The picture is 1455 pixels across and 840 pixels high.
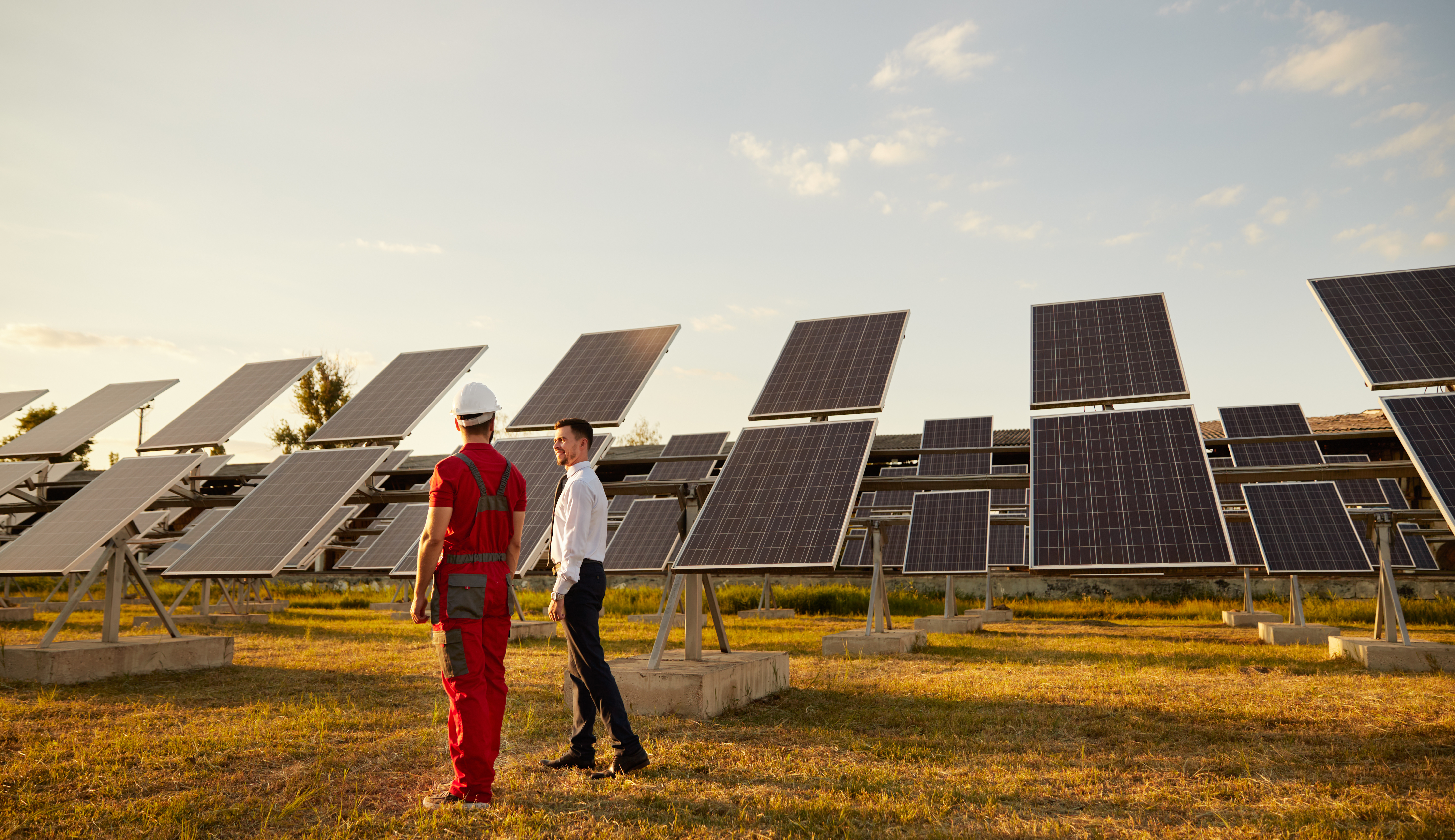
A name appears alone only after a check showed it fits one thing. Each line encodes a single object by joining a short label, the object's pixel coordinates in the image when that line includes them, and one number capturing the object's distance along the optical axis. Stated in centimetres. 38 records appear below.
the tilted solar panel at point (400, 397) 1212
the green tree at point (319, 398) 4416
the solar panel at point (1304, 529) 1391
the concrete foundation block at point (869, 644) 1248
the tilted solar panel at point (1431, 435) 694
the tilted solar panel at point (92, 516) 968
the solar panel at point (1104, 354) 882
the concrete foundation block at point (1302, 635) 1413
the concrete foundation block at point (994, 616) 1947
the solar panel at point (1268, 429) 1744
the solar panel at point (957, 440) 1938
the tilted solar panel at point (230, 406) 1208
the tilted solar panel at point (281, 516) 962
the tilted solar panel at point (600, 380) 975
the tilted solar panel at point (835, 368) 905
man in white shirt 547
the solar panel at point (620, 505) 2392
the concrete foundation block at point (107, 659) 891
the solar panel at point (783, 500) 727
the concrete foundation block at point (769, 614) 2284
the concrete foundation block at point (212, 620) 1675
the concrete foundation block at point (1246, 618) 1803
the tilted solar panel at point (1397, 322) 811
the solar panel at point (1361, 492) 1864
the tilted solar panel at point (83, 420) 1357
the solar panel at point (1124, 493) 685
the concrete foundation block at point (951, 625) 1656
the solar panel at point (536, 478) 877
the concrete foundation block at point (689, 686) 713
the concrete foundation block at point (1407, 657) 990
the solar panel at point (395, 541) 1959
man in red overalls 467
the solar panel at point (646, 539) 1750
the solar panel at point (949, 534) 1731
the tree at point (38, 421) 3706
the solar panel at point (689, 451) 2038
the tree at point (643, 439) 5216
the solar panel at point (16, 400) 1764
